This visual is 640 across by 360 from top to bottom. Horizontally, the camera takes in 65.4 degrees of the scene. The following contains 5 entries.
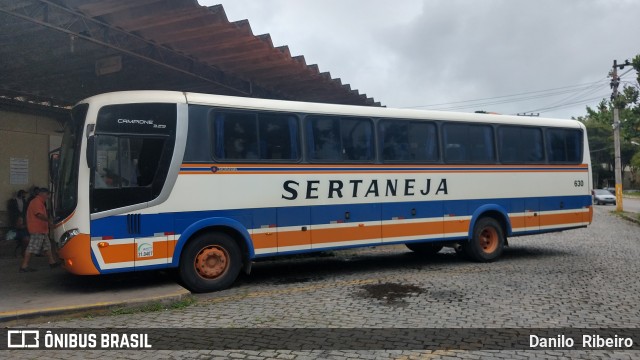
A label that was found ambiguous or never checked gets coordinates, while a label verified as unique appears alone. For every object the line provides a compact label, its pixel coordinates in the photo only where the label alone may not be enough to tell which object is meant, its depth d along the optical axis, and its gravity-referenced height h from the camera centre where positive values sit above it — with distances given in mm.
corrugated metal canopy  8570 +3005
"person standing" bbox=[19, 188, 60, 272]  9625 -577
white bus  7434 +136
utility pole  27203 +2626
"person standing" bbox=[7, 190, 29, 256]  11414 -458
